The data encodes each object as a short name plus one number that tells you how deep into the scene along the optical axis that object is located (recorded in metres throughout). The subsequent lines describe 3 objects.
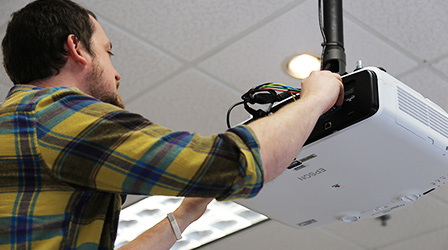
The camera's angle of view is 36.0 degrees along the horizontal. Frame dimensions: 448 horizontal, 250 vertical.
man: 0.93
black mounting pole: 1.52
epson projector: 1.27
